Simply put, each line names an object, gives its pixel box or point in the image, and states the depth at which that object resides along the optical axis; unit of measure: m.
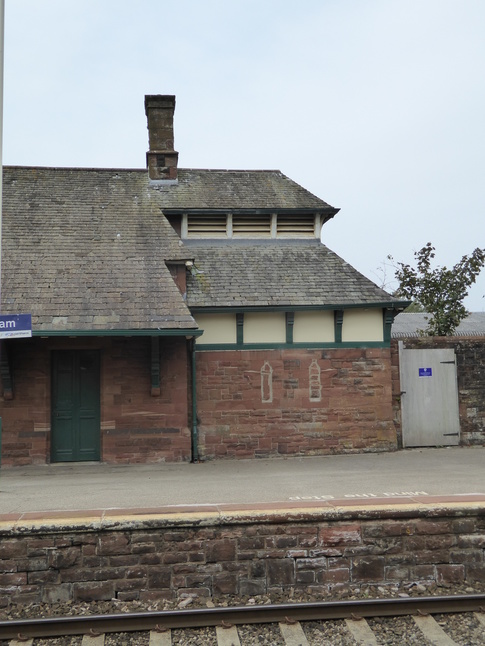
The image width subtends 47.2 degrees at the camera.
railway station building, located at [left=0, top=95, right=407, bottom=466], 10.15
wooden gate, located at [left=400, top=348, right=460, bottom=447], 11.88
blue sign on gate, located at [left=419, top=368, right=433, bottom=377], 12.02
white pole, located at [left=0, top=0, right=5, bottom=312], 7.44
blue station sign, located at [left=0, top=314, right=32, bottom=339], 7.27
